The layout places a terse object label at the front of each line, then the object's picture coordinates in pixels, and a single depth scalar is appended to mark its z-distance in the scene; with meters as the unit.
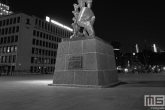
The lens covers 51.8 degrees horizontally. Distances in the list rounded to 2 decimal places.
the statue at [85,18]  13.41
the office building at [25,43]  58.23
